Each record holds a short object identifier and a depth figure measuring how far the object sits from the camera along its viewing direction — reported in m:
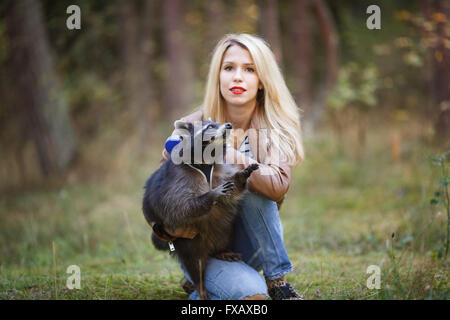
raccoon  2.81
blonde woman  2.87
